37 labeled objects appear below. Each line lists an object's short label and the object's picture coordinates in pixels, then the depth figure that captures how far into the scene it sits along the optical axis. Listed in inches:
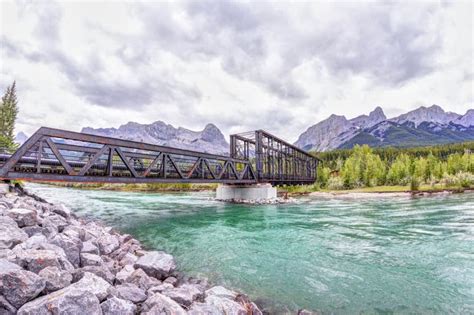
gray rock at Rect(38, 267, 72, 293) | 219.3
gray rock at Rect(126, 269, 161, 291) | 296.6
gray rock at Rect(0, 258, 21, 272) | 208.2
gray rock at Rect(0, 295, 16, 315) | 186.5
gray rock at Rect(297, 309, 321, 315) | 282.2
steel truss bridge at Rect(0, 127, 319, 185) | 677.3
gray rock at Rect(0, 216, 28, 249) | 284.1
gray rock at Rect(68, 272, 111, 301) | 214.8
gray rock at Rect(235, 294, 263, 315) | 275.3
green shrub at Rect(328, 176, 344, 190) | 3243.1
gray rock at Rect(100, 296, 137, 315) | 210.8
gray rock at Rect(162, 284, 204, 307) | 262.4
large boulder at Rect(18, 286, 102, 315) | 187.0
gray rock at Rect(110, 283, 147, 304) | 247.3
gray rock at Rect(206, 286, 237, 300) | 293.3
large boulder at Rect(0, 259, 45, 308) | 195.0
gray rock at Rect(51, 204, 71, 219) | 602.3
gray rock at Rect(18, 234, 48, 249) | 290.0
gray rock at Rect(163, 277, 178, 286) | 351.9
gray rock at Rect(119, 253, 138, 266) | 390.3
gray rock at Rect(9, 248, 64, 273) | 240.7
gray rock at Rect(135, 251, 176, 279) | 365.4
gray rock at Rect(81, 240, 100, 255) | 375.5
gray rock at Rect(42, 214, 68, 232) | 429.4
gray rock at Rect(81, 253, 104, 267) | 330.6
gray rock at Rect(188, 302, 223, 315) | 235.1
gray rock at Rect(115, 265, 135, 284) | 300.9
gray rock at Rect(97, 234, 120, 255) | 434.3
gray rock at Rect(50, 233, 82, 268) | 330.6
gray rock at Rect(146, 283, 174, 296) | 278.7
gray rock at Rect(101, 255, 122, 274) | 340.2
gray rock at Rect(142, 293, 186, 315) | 222.7
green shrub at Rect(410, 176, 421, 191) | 2529.5
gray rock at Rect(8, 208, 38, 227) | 390.3
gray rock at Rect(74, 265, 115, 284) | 286.6
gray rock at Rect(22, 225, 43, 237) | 369.7
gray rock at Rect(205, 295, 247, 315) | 251.6
